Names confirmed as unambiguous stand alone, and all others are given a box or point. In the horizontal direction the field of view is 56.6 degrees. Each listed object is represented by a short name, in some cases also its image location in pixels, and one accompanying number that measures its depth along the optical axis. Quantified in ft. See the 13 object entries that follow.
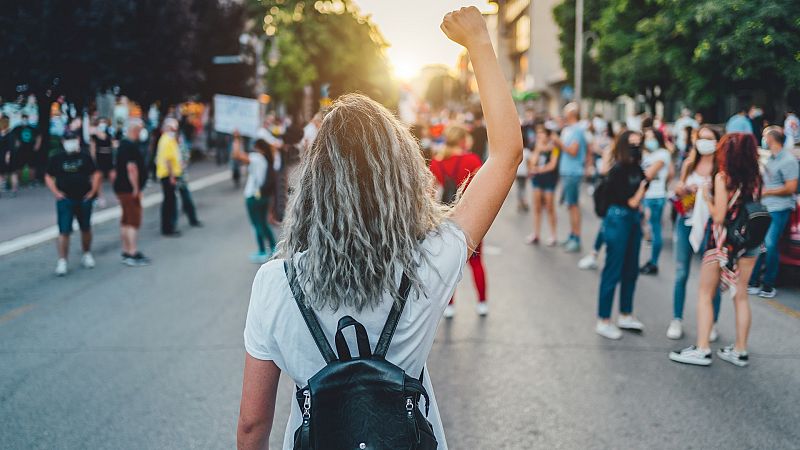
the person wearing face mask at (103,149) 55.67
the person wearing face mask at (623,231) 20.36
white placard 64.95
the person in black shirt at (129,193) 32.53
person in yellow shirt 40.34
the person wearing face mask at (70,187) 29.81
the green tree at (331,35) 78.95
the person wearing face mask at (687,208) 20.17
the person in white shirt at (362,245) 5.61
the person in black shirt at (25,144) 59.57
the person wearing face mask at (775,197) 24.67
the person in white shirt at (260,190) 32.12
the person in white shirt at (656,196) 28.71
